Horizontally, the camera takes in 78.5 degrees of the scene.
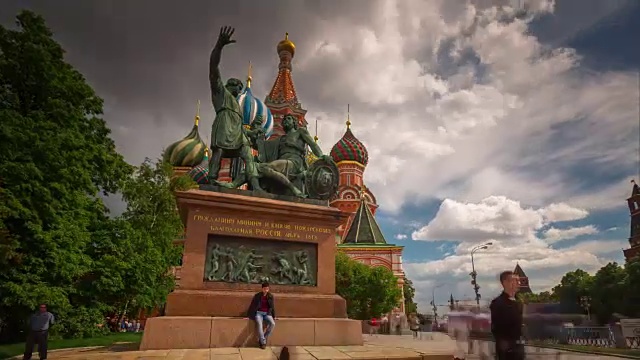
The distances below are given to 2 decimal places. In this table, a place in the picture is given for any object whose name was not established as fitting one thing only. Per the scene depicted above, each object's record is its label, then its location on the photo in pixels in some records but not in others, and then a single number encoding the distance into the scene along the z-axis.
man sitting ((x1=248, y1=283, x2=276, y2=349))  7.50
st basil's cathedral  42.56
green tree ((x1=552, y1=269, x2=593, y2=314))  42.03
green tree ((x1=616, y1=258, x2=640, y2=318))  31.64
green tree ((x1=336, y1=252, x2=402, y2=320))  33.03
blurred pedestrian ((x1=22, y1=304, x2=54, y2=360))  8.53
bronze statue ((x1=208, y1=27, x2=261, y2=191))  9.95
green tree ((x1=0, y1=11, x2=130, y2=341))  12.68
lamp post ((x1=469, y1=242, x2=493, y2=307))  38.91
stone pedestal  7.60
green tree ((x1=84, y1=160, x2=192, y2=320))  16.72
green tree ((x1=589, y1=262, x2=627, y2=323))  34.44
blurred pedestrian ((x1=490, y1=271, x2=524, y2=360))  4.30
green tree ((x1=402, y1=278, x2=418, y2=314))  66.32
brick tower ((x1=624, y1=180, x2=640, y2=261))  50.25
